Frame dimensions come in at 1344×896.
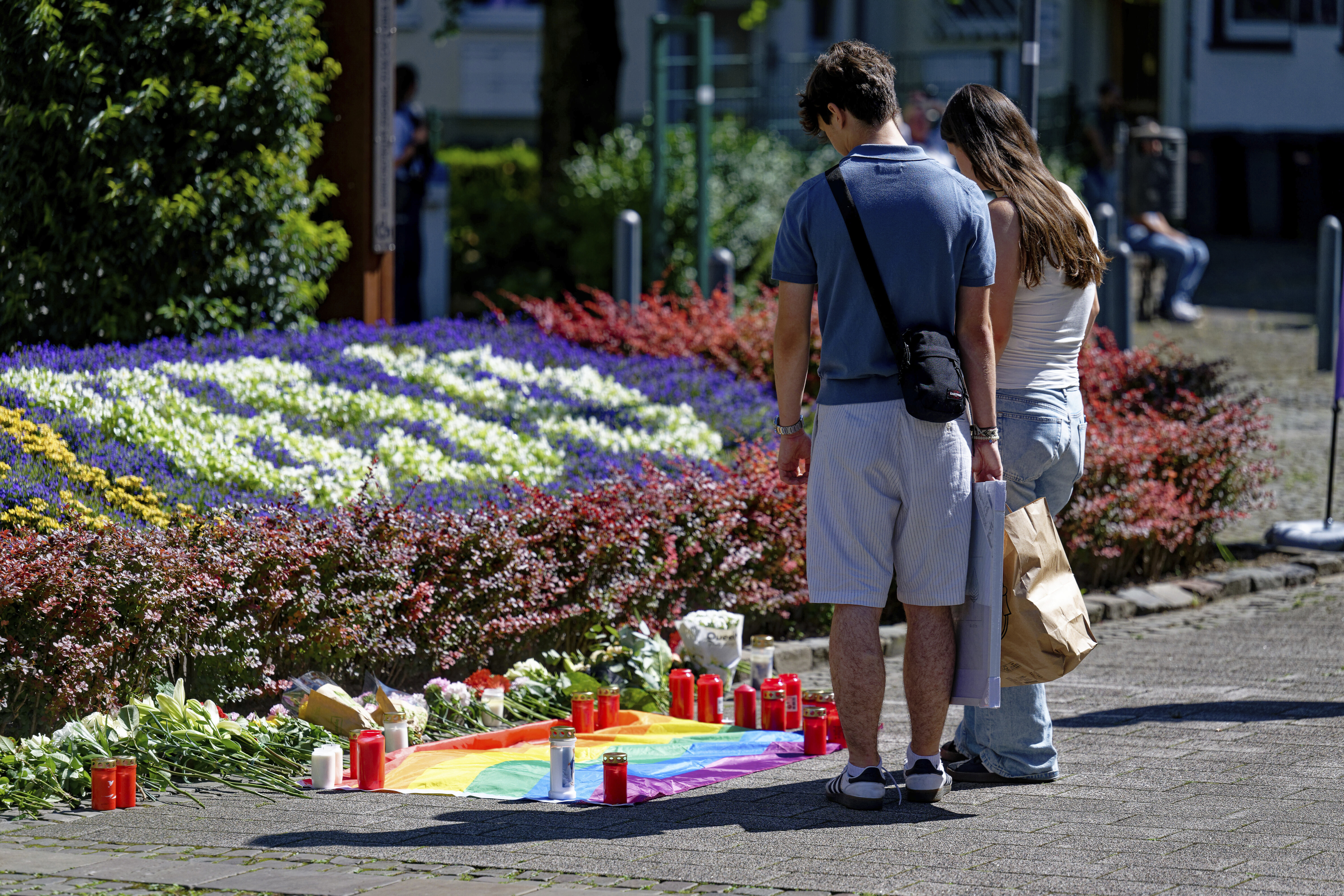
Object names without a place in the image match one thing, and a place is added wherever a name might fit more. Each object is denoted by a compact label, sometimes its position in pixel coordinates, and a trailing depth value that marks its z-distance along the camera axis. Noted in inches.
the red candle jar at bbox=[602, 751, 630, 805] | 397.4
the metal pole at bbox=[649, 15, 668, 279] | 1130.7
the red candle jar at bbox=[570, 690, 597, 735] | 463.8
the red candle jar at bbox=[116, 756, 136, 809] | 395.9
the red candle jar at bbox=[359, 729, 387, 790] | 414.0
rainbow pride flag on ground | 414.9
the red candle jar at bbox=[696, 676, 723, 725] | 482.0
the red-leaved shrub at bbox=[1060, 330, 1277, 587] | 648.4
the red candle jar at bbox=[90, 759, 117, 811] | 394.9
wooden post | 788.6
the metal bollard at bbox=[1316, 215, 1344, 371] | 840.3
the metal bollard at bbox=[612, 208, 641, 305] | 919.0
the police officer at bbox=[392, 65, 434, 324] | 1067.9
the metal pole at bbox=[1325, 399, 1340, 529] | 697.0
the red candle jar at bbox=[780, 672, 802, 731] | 475.8
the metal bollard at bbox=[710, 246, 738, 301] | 968.3
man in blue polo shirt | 375.9
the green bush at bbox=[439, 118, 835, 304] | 1328.7
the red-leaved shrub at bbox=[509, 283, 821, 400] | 804.6
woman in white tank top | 397.7
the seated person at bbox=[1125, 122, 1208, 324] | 1430.9
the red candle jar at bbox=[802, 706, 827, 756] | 445.1
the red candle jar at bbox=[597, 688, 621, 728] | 474.0
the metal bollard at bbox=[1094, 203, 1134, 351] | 906.7
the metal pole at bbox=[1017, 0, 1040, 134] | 736.3
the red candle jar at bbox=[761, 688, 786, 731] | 474.0
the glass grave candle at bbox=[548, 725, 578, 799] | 399.5
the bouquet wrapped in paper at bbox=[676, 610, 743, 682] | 515.5
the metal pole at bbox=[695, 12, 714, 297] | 1126.4
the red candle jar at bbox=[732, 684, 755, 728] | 475.8
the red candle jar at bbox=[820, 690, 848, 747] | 459.2
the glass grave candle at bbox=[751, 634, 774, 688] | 509.0
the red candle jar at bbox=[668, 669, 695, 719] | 484.7
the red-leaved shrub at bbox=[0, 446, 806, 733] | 426.0
